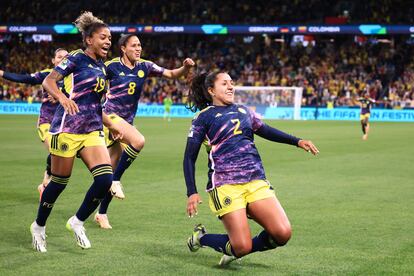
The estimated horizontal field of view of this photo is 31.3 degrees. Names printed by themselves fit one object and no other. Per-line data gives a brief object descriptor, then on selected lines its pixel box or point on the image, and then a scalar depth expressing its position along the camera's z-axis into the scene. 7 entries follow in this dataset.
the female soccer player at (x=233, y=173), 6.86
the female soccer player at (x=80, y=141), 7.86
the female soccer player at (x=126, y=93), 9.95
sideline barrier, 46.55
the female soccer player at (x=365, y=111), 29.54
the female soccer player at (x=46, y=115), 10.90
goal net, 47.91
